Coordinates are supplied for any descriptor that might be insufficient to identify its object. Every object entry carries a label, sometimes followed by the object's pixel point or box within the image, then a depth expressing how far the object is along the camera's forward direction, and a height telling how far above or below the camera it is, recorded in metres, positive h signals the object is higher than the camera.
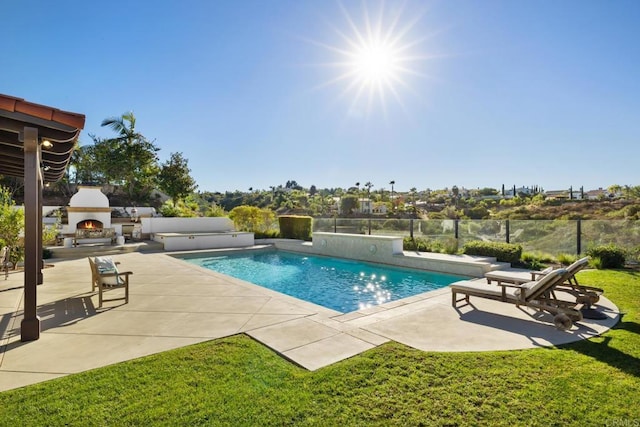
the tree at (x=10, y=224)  9.35 -0.40
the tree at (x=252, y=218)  19.92 -0.42
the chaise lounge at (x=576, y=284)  5.39 -1.34
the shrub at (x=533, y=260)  10.32 -1.56
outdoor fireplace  15.96 -0.02
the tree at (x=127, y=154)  26.45 +4.65
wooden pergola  4.23 +0.93
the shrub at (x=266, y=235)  19.64 -1.42
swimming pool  8.37 -2.17
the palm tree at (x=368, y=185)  83.62 +6.88
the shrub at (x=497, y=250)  10.54 -1.27
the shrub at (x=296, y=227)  18.48 -0.88
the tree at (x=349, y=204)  64.44 +1.53
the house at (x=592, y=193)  63.17 +4.26
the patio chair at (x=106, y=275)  6.06 -1.23
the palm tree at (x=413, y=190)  98.46 +6.95
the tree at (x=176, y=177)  25.17 +2.62
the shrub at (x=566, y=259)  10.30 -1.47
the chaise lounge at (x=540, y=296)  4.80 -1.42
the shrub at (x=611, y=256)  9.48 -1.28
